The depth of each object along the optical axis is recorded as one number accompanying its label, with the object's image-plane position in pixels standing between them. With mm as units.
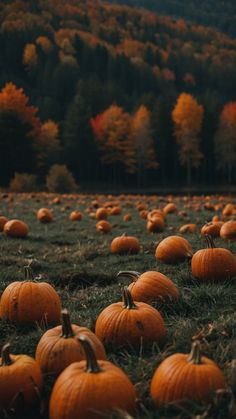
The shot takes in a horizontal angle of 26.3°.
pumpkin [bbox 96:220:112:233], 9734
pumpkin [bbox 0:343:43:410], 2488
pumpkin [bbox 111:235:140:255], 7168
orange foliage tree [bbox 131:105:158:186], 58531
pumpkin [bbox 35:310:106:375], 2723
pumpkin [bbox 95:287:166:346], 3127
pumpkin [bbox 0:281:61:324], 3773
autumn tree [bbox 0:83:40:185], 42188
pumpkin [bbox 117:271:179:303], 3914
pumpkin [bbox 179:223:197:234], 9164
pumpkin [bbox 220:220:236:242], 7098
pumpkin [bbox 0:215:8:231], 9600
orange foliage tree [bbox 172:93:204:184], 58844
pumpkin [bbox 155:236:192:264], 5840
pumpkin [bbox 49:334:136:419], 2174
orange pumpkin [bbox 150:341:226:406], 2246
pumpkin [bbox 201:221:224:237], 7496
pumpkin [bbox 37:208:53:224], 11849
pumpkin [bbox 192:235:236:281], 4625
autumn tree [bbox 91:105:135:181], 58531
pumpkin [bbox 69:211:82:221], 12336
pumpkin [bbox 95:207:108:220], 12102
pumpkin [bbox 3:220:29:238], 8867
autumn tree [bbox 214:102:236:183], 60031
